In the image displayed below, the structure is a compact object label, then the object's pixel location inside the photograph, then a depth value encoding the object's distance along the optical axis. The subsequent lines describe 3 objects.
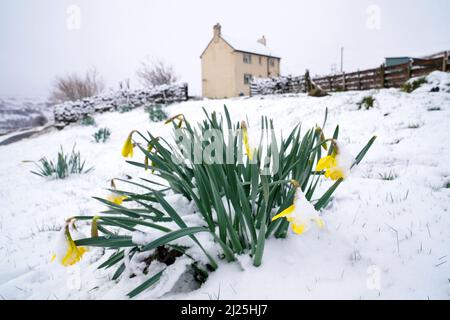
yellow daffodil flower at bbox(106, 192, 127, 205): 1.31
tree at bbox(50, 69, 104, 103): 30.31
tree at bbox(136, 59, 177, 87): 31.47
